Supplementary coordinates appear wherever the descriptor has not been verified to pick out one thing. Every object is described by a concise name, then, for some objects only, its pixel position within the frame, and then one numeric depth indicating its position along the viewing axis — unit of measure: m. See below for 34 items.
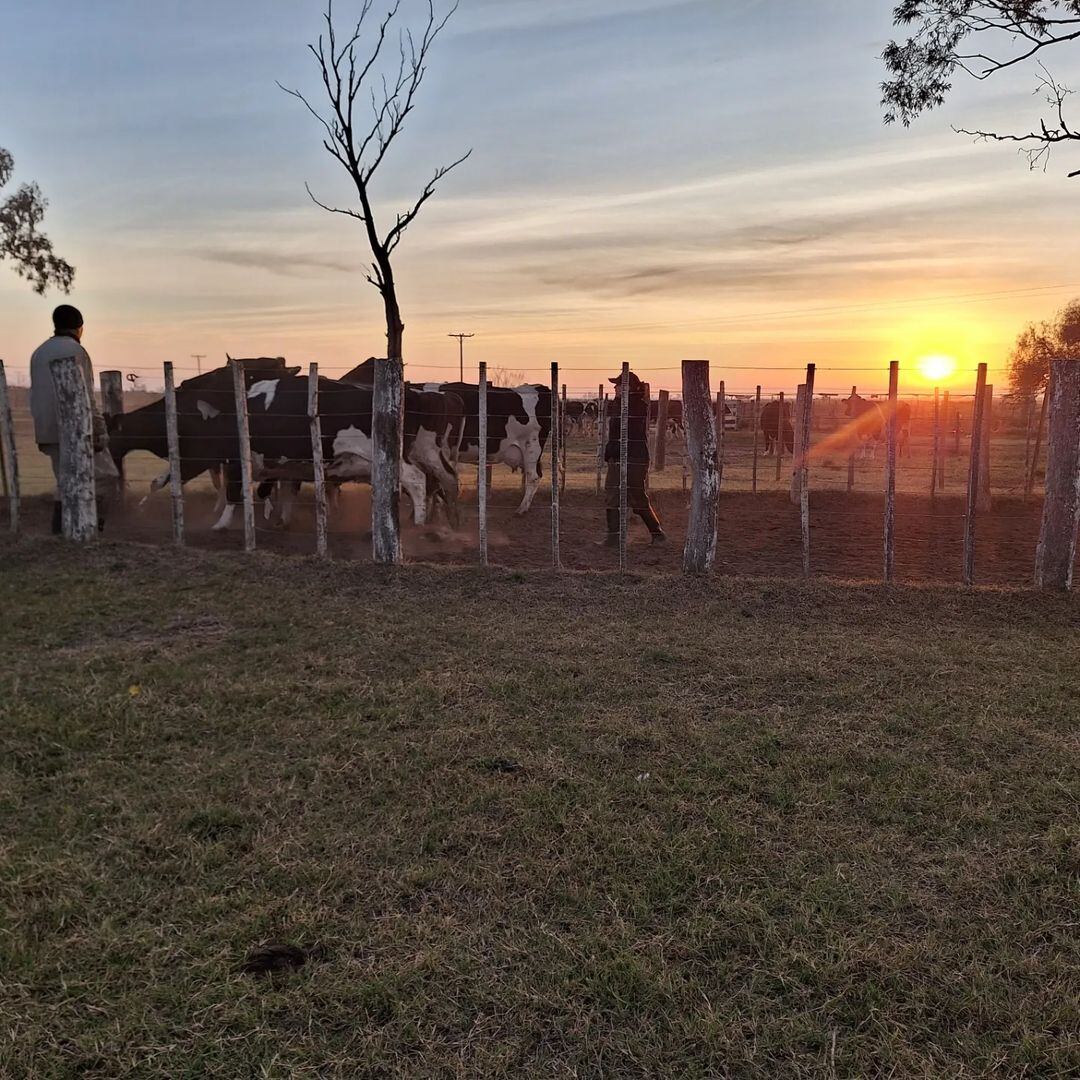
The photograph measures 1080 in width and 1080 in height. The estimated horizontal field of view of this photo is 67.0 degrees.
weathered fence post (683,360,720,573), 7.30
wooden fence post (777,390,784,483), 14.13
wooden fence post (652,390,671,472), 16.31
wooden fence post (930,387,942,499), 12.95
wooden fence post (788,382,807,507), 11.03
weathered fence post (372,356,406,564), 7.77
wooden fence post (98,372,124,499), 10.98
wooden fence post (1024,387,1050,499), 12.77
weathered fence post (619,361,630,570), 7.51
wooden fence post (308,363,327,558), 8.05
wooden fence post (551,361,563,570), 7.64
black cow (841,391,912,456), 20.94
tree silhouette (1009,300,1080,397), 22.80
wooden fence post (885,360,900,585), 7.09
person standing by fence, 8.31
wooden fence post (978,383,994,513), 11.95
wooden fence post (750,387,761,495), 15.65
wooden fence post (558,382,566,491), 13.37
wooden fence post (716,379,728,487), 13.35
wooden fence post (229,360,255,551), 8.22
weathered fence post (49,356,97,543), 8.22
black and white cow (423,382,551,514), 11.68
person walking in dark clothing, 8.87
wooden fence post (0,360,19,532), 8.91
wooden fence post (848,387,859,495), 13.70
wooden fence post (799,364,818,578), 7.43
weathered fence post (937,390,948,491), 15.16
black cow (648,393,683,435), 27.30
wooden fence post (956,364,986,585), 7.02
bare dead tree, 15.73
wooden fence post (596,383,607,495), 13.38
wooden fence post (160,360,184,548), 8.39
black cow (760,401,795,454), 24.34
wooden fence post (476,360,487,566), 7.52
